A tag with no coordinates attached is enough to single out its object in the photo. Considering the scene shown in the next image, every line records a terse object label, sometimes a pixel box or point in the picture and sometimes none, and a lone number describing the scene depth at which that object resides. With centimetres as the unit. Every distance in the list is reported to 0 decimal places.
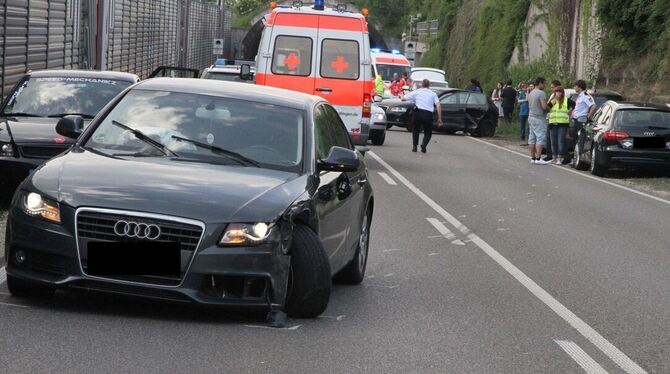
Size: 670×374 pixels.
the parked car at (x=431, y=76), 5159
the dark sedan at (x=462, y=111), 3950
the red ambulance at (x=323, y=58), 2247
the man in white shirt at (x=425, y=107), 2844
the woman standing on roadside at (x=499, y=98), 4588
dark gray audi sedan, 728
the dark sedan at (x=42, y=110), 1312
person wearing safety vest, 2792
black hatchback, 2509
